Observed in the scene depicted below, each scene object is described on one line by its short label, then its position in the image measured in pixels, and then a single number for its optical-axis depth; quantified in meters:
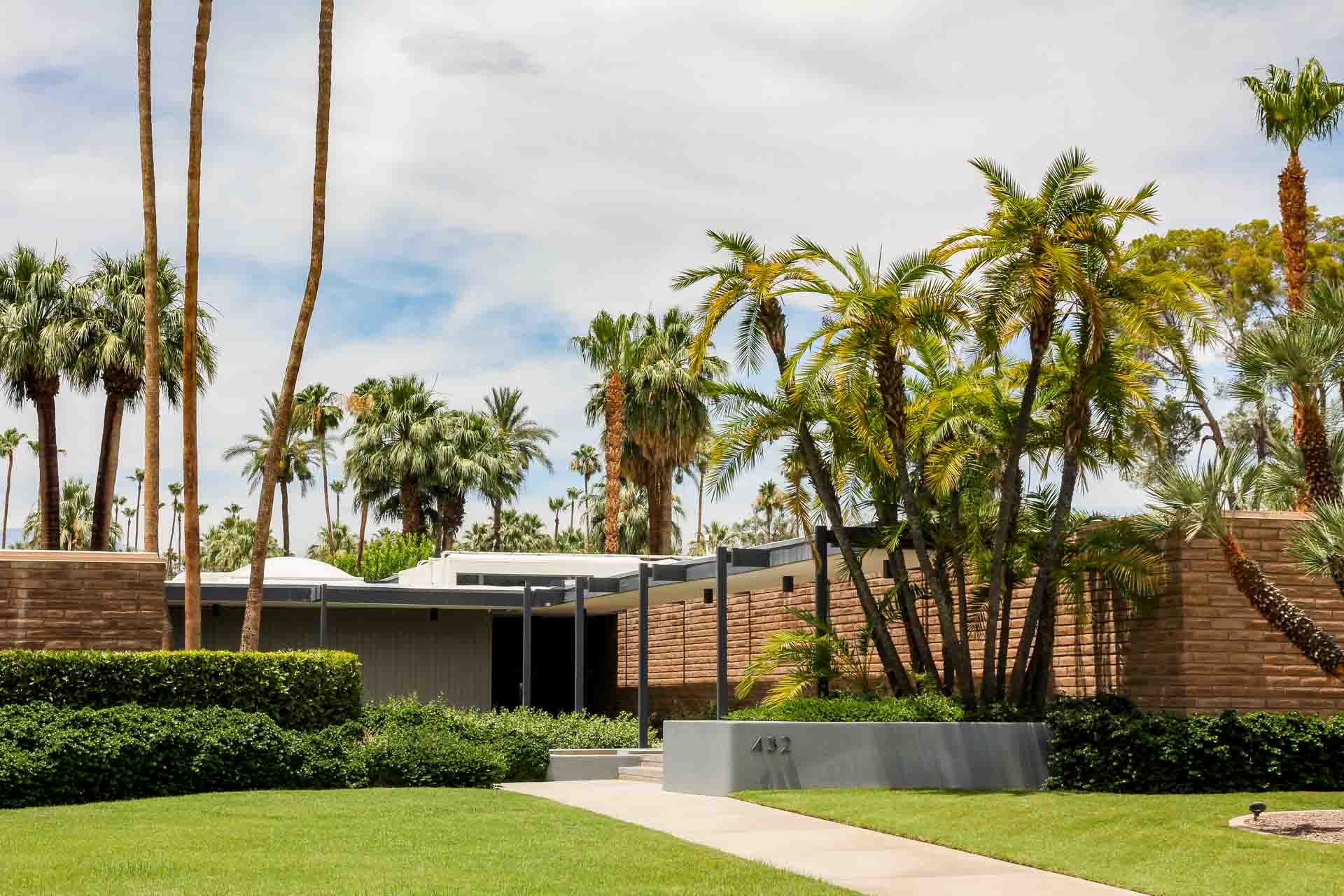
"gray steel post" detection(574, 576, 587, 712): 25.73
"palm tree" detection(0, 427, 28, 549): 91.06
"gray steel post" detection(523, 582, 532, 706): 26.78
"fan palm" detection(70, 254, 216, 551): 30.62
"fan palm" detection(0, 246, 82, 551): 30.97
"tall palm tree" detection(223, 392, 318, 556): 58.70
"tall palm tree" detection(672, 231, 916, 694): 18.17
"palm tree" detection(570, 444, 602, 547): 85.31
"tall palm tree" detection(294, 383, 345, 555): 57.12
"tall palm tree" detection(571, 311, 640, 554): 40.78
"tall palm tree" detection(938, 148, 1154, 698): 16.70
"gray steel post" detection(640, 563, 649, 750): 22.89
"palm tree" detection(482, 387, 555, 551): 62.91
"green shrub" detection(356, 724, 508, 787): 18.34
